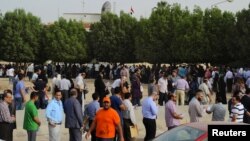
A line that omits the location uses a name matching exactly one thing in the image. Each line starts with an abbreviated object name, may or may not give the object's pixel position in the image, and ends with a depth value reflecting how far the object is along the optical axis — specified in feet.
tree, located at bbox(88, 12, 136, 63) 202.39
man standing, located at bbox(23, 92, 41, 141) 43.01
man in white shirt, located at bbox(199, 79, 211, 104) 71.76
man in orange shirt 38.45
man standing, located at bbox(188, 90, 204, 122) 47.73
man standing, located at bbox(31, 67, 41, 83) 80.84
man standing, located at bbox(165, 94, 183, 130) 46.55
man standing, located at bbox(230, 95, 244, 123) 45.34
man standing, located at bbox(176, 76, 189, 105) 75.92
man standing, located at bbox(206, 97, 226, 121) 46.11
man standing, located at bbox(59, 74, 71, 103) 71.20
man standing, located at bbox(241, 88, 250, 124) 47.78
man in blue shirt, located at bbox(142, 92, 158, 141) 46.73
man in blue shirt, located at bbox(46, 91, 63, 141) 43.52
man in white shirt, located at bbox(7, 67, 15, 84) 131.14
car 29.91
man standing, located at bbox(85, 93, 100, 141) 44.98
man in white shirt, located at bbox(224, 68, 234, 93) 105.50
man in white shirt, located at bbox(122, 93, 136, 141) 46.65
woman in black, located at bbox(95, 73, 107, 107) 69.10
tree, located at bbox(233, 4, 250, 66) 147.74
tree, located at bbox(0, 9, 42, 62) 213.46
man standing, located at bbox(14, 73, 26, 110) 66.74
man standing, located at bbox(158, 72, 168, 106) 75.52
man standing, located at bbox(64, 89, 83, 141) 43.11
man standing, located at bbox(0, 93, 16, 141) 42.24
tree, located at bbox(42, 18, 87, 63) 216.95
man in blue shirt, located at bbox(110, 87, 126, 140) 45.83
